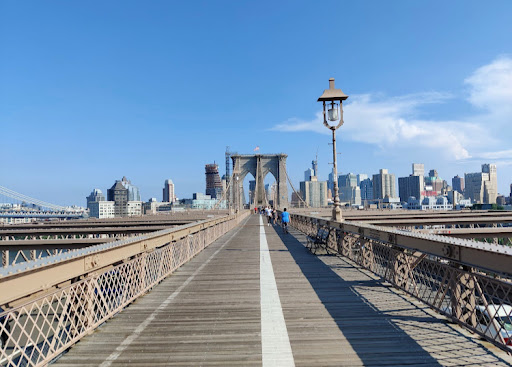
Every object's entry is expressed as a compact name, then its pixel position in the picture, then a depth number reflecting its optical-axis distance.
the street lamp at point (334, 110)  14.23
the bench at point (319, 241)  13.28
